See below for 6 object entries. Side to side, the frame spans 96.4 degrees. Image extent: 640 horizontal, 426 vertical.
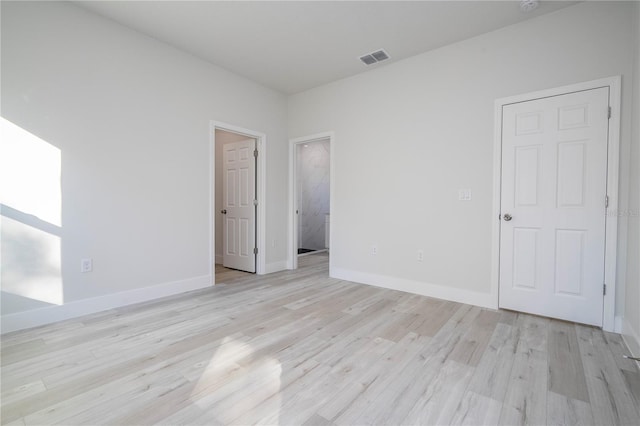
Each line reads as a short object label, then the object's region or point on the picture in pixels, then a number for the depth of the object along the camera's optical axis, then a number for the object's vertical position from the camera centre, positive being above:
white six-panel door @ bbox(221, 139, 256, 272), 4.50 +0.01
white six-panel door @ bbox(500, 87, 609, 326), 2.48 +0.04
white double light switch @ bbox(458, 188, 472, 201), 3.12 +0.15
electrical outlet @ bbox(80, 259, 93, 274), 2.69 -0.57
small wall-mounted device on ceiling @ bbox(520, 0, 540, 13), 2.45 +1.78
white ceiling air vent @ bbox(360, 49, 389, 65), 3.40 +1.84
